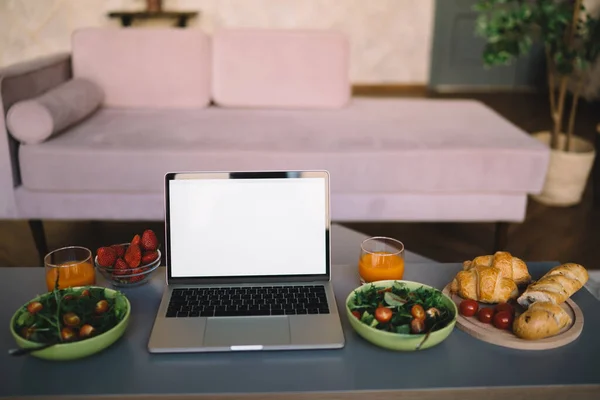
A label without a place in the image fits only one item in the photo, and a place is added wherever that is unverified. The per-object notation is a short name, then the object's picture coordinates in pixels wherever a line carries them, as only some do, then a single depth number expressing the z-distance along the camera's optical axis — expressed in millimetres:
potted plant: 2570
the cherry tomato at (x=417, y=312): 971
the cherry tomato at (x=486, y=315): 1029
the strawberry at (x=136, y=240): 1193
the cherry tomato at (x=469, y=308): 1045
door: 5215
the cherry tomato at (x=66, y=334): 922
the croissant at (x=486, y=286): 1079
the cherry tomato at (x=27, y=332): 932
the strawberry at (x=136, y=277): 1165
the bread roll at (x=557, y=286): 1050
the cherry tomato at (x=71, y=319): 953
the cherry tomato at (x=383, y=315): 981
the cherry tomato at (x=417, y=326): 955
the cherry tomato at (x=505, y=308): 1023
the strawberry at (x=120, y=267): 1157
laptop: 1145
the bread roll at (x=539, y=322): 967
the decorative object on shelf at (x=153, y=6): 4832
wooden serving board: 971
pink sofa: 2090
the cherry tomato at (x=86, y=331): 936
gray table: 879
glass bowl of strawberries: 1161
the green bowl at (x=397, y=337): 942
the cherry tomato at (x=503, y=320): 1009
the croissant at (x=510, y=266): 1142
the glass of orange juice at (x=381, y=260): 1164
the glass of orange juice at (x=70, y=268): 1116
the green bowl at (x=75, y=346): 910
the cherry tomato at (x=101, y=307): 1005
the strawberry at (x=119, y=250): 1188
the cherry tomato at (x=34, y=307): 984
